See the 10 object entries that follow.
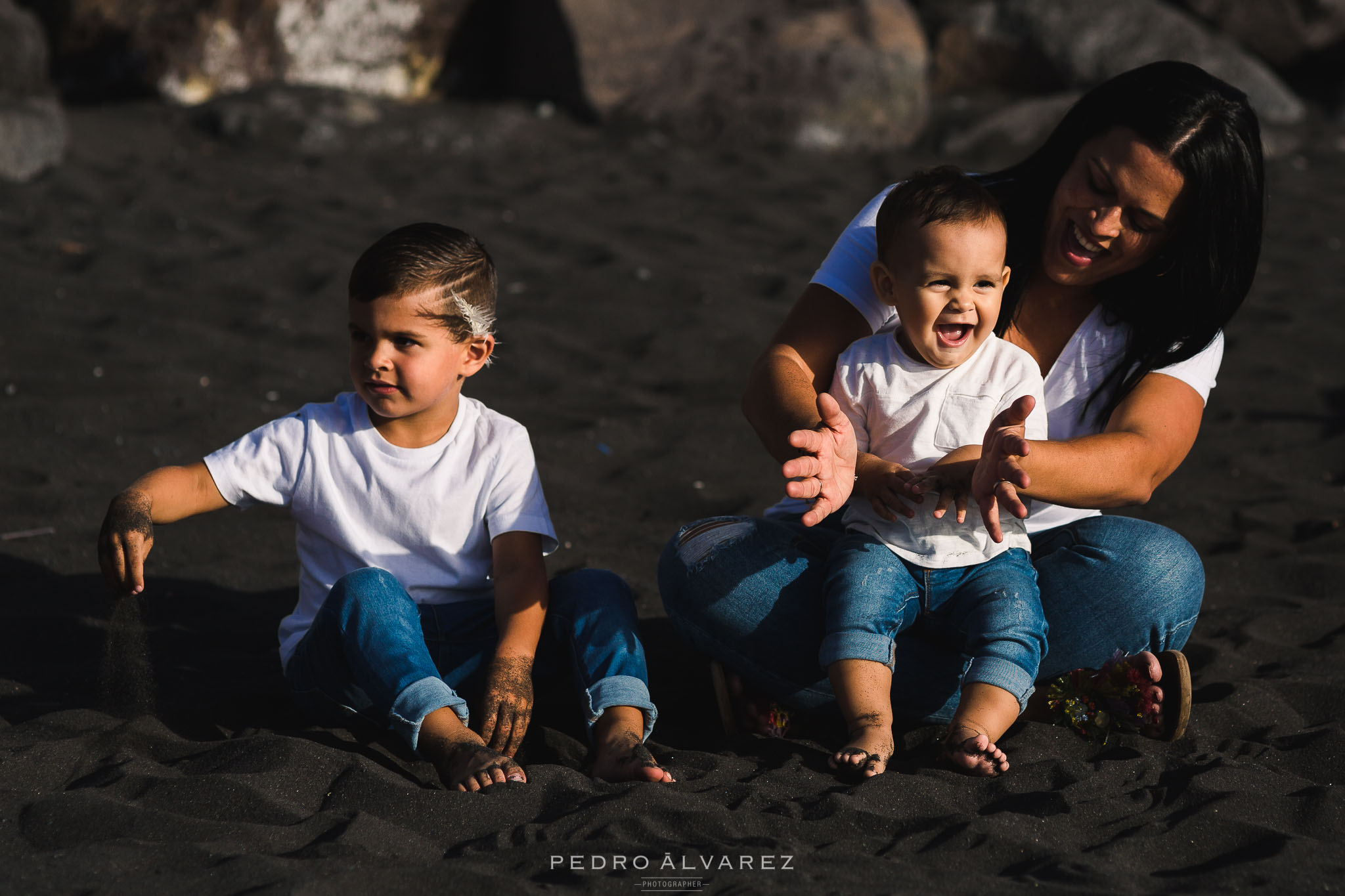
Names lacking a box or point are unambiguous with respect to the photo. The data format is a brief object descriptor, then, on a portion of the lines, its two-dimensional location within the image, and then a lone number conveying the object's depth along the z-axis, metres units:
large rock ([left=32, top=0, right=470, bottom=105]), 14.61
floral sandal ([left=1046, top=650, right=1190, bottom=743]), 4.94
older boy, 4.70
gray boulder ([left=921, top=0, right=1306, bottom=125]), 17.22
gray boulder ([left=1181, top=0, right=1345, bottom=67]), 18.66
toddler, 4.73
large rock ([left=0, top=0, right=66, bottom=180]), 12.11
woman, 5.11
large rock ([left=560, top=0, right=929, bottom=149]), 15.51
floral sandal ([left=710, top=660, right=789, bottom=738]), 5.20
